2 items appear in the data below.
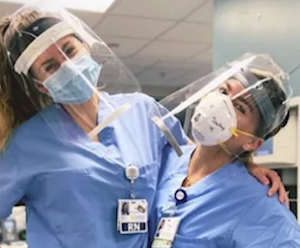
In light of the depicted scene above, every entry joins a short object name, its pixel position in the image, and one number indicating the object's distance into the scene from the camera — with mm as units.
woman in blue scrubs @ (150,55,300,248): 1443
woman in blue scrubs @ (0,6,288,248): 1480
